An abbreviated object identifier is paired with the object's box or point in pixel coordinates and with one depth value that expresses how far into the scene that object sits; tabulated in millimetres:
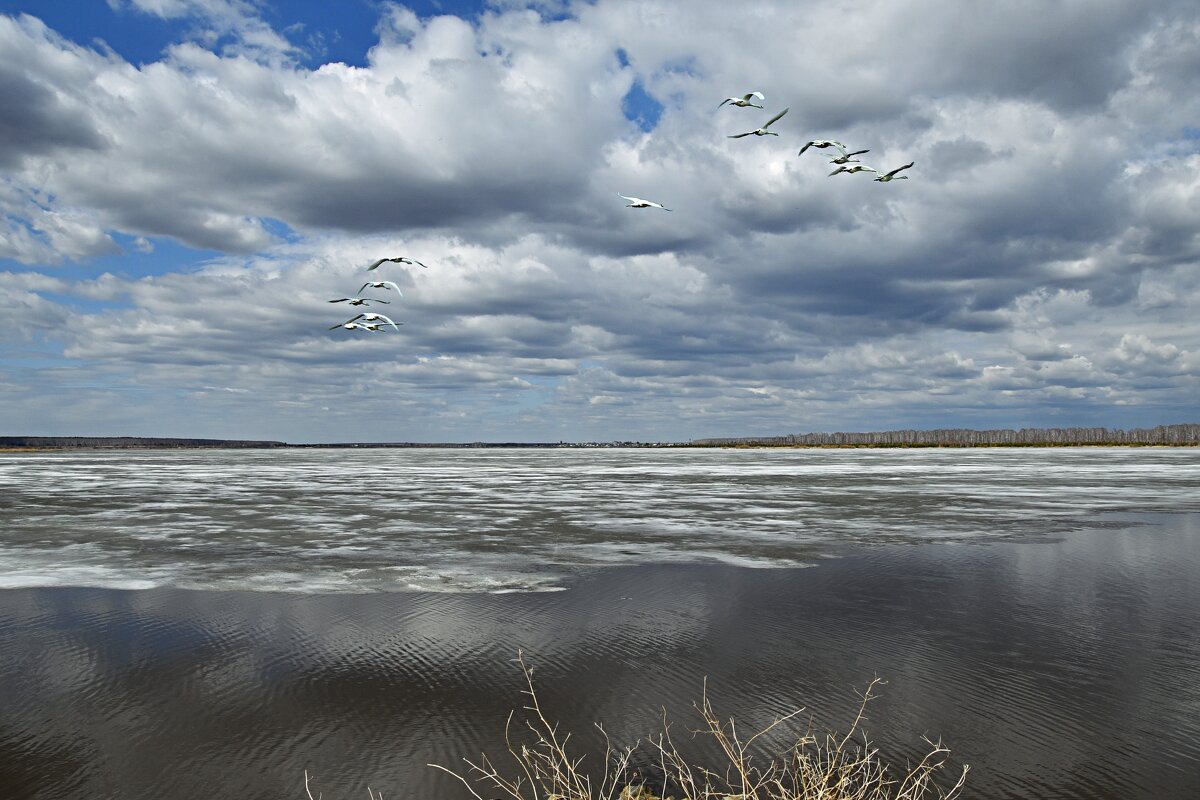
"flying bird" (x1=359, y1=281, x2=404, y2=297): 24531
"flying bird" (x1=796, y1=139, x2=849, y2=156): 19438
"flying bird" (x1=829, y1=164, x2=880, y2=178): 20666
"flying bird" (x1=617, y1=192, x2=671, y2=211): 19566
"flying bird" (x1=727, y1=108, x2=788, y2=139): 21098
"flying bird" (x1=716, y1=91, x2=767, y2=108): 19669
